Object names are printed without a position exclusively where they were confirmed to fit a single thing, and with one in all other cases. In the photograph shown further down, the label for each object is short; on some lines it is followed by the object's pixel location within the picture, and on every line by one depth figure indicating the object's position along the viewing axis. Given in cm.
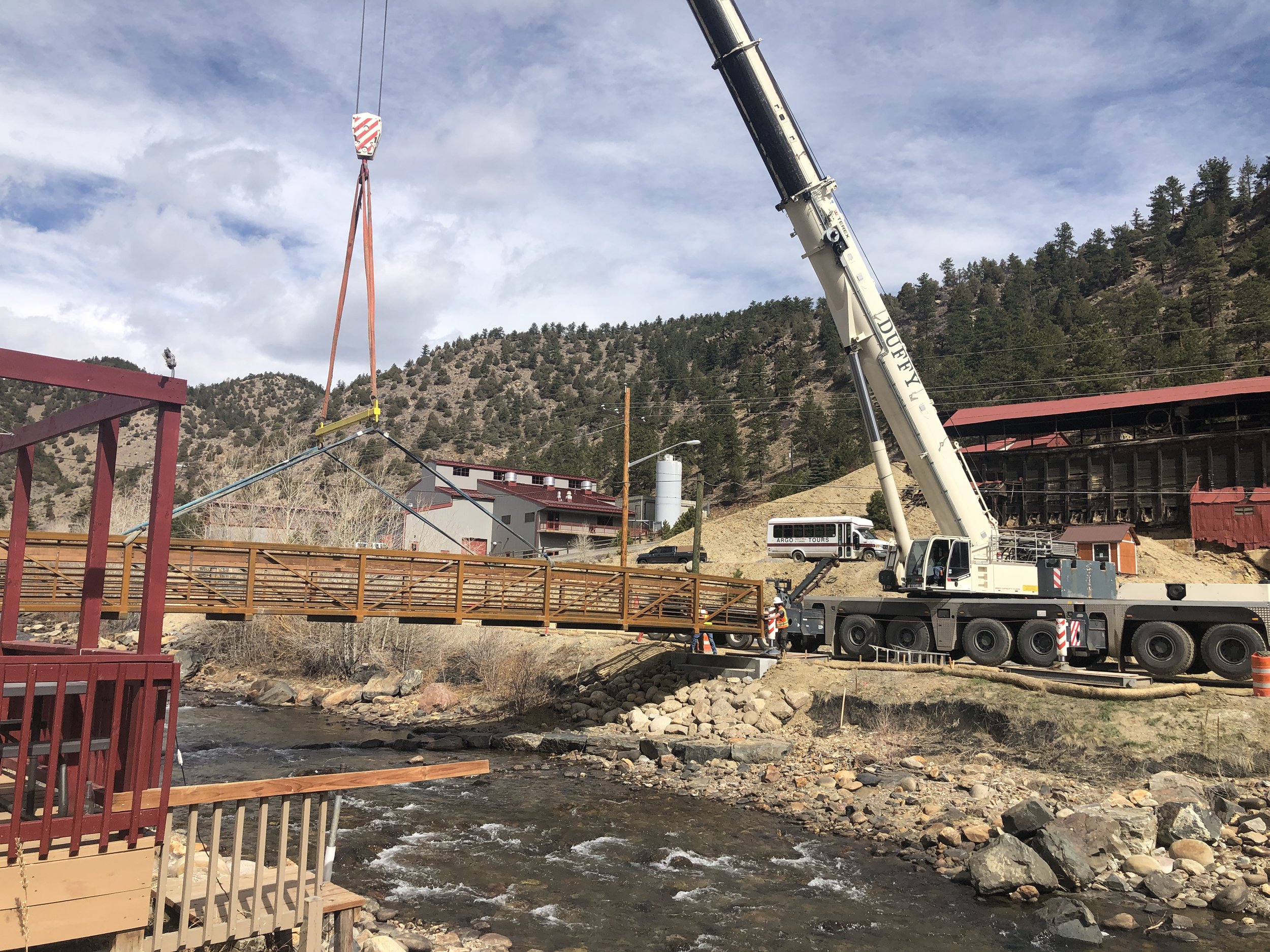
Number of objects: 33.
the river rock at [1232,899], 1137
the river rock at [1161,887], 1195
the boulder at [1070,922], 1087
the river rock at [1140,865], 1255
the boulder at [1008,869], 1227
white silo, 7238
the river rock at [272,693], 2950
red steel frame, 626
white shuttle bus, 4628
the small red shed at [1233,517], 3838
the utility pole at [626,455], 2683
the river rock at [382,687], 2908
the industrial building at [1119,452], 4253
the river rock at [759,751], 1988
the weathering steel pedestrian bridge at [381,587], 1666
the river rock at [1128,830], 1312
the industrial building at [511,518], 6256
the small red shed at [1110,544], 3791
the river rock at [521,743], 2250
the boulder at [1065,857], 1249
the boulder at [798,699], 2238
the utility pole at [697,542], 3135
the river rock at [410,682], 2912
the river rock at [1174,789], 1477
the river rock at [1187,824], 1325
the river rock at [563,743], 2209
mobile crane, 2114
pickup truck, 4962
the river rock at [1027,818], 1351
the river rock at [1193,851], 1269
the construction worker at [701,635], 2478
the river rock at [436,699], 2730
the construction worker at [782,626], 2548
